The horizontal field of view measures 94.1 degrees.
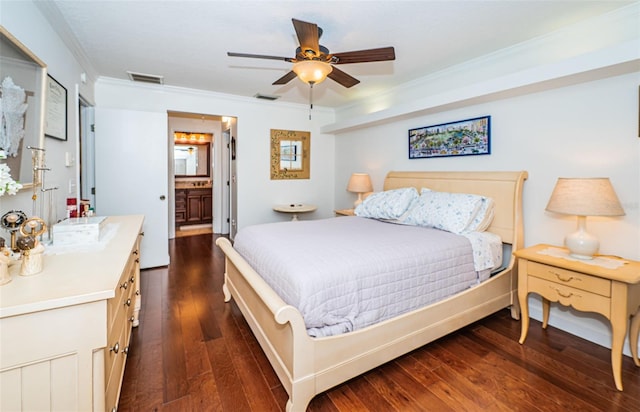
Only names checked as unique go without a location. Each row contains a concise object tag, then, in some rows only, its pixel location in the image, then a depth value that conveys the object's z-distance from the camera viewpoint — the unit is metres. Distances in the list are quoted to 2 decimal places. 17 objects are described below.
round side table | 4.76
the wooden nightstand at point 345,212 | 4.33
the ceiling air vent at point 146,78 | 3.58
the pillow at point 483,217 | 2.70
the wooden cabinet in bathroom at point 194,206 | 6.65
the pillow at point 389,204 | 3.20
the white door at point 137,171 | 3.64
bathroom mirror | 7.21
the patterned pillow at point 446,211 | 2.64
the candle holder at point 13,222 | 1.31
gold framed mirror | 4.99
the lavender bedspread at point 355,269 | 1.66
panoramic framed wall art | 3.02
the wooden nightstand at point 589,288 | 1.80
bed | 1.54
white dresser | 0.98
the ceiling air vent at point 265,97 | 4.47
